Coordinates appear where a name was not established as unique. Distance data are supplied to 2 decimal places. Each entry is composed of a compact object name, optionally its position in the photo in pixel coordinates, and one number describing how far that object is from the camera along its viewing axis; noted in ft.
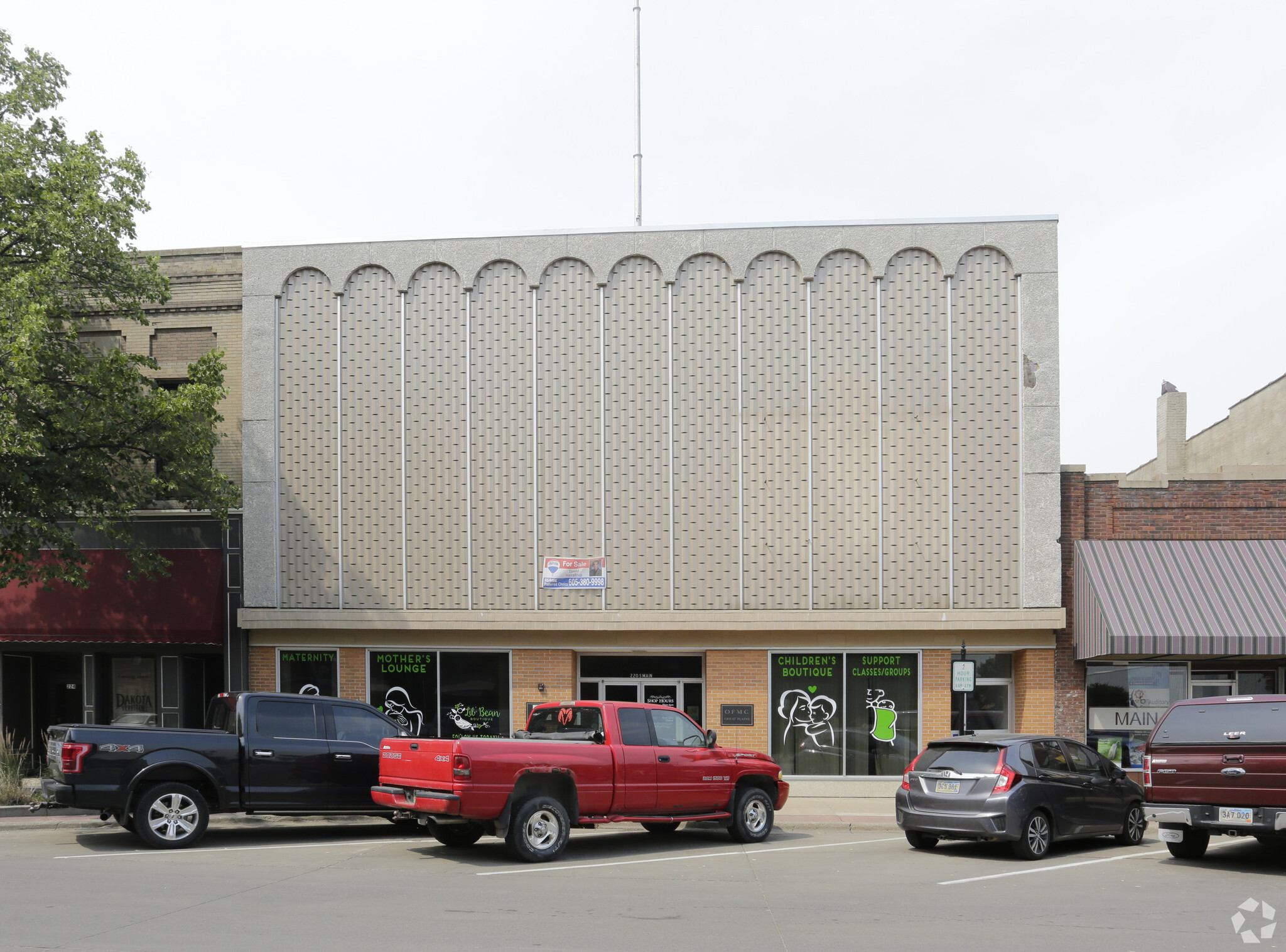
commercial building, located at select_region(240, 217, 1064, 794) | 68.69
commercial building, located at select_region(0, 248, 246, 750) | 70.44
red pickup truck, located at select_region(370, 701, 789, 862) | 40.70
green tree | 58.75
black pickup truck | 42.88
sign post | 61.21
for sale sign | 69.82
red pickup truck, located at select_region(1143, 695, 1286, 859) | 41.04
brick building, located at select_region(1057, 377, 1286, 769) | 66.28
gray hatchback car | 43.86
